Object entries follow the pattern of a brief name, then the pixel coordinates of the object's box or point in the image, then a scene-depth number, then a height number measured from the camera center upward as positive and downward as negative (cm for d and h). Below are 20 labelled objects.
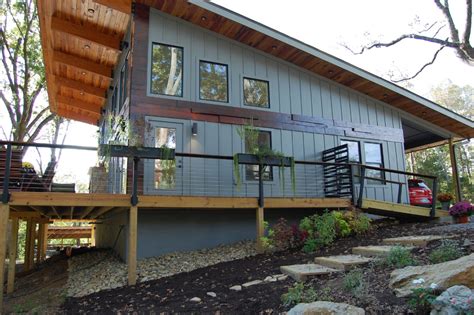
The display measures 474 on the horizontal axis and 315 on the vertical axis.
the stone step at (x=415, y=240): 599 -56
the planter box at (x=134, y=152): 653 +107
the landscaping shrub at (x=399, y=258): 492 -69
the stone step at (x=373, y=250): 576 -68
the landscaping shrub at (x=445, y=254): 480 -62
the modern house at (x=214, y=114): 837 +249
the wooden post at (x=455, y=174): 1241 +100
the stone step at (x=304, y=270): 517 -86
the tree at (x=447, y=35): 1434 +694
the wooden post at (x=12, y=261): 828 -100
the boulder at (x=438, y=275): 364 -70
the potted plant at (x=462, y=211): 959 -16
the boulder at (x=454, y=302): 306 -78
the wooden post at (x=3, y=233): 588 -27
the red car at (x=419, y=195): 1200 +34
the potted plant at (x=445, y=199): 1112 +17
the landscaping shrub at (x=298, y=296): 425 -98
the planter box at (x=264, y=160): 778 +101
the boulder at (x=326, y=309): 355 -95
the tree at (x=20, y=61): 1662 +677
